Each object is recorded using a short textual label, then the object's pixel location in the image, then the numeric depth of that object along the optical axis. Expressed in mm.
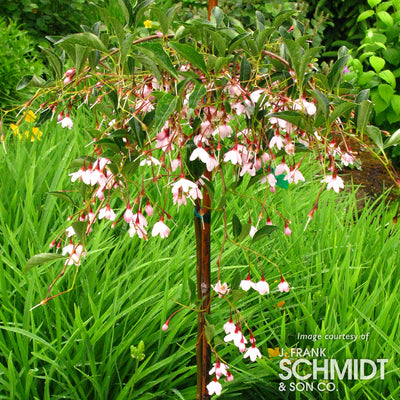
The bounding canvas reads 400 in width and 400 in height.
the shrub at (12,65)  2982
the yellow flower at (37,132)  2094
